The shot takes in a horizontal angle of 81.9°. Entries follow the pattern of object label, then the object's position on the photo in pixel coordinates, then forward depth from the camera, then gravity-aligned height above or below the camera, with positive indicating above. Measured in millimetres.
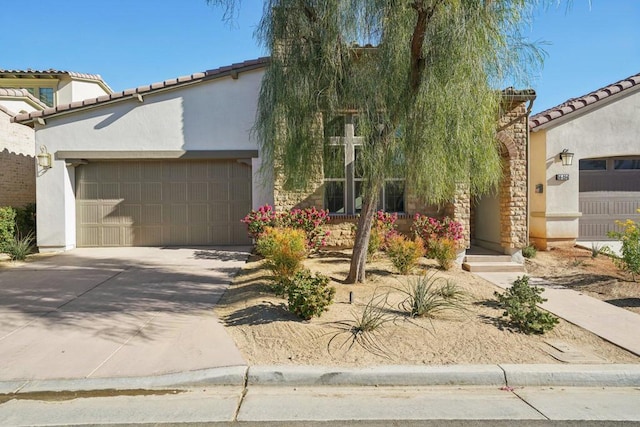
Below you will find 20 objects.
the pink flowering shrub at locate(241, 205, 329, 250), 8977 -273
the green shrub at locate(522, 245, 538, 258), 9825 -1123
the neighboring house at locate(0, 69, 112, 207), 12172 +3407
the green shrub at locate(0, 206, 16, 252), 9738 -368
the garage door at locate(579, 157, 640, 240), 11109 +474
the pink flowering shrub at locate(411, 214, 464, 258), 8625 -508
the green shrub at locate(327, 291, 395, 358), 4332 -1504
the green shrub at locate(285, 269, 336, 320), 4848 -1144
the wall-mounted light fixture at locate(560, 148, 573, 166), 10398 +1491
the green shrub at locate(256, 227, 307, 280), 6566 -744
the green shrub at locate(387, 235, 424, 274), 7539 -905
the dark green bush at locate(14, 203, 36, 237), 10562 -237
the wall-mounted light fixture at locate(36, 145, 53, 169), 10320 +1489
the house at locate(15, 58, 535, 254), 9836 +1029
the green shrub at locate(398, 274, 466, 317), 5152 -1356
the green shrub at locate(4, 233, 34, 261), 9266 -931
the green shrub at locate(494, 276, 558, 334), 4789 -1357
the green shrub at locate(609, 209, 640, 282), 7043 -733
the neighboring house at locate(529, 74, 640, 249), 10609 +1270
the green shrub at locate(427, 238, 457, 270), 8266 -936
